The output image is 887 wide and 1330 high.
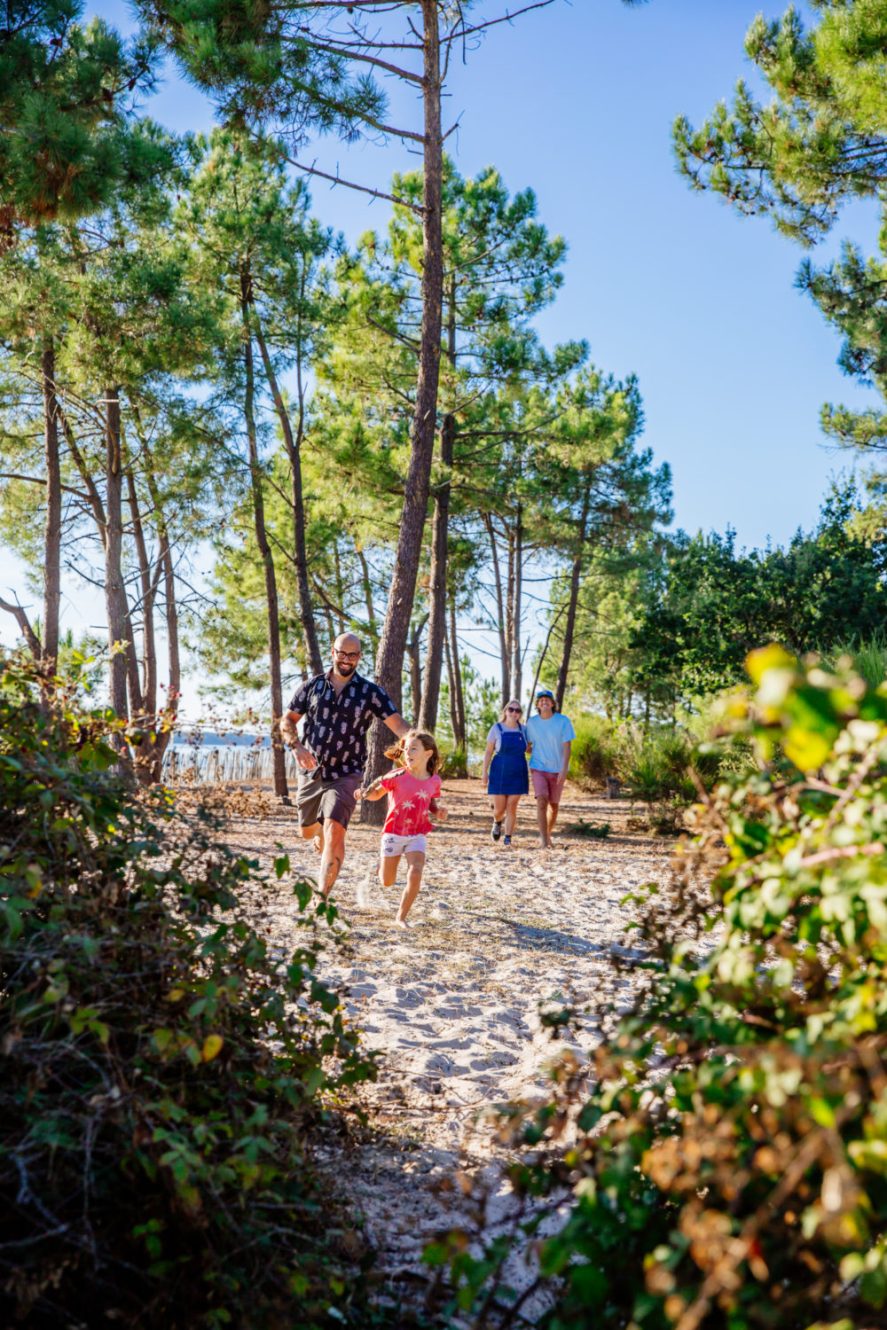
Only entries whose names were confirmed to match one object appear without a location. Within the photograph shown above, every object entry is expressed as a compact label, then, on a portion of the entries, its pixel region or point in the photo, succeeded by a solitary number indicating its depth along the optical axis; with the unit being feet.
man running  21.17
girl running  21.54
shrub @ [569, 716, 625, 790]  67.92
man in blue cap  34.86
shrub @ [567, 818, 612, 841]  42.98
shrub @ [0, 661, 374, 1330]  5.90
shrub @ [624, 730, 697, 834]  49.42
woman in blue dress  36.06
